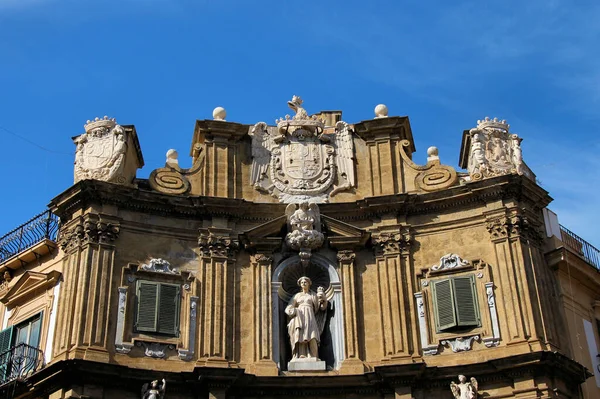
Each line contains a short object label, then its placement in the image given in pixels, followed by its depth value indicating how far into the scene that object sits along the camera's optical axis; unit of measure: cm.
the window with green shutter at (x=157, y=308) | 2156
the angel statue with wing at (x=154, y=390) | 2019
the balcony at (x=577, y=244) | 2466
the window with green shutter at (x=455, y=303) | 2180
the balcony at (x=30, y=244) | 2334
